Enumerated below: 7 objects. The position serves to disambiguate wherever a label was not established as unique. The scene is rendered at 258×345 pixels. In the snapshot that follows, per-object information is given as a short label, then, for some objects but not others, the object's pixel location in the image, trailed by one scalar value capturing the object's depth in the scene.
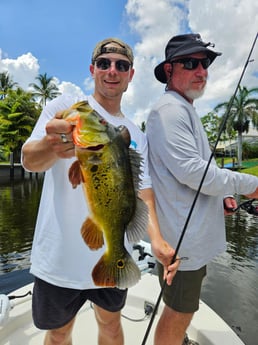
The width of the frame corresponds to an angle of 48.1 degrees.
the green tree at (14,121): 30.44
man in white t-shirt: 1.81
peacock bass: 1.22
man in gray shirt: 2.03
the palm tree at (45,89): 42.62
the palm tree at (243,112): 39.78
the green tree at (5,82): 44.28
